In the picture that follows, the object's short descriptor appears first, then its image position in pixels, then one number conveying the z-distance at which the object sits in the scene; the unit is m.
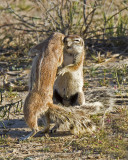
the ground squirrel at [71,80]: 10.87
